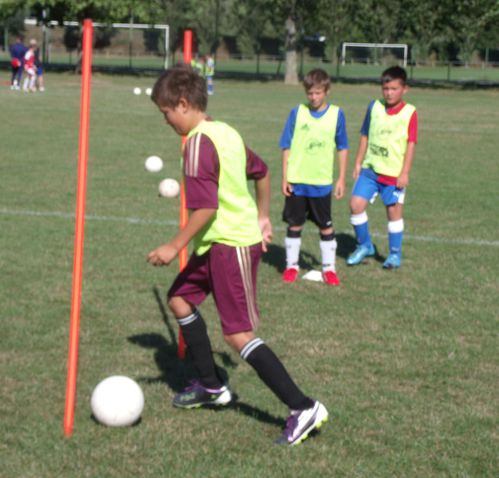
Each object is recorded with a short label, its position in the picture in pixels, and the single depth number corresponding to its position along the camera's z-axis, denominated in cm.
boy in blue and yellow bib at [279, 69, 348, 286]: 858
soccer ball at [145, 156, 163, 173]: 1557
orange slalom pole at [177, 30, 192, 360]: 616
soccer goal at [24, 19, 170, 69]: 7800
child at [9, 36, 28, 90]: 3688
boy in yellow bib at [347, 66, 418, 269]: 903
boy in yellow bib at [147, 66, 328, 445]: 474
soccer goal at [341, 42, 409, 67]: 6919
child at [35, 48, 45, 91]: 3727
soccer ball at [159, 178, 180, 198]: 1303
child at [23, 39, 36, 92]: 3638
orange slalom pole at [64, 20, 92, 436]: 484
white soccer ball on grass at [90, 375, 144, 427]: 507
